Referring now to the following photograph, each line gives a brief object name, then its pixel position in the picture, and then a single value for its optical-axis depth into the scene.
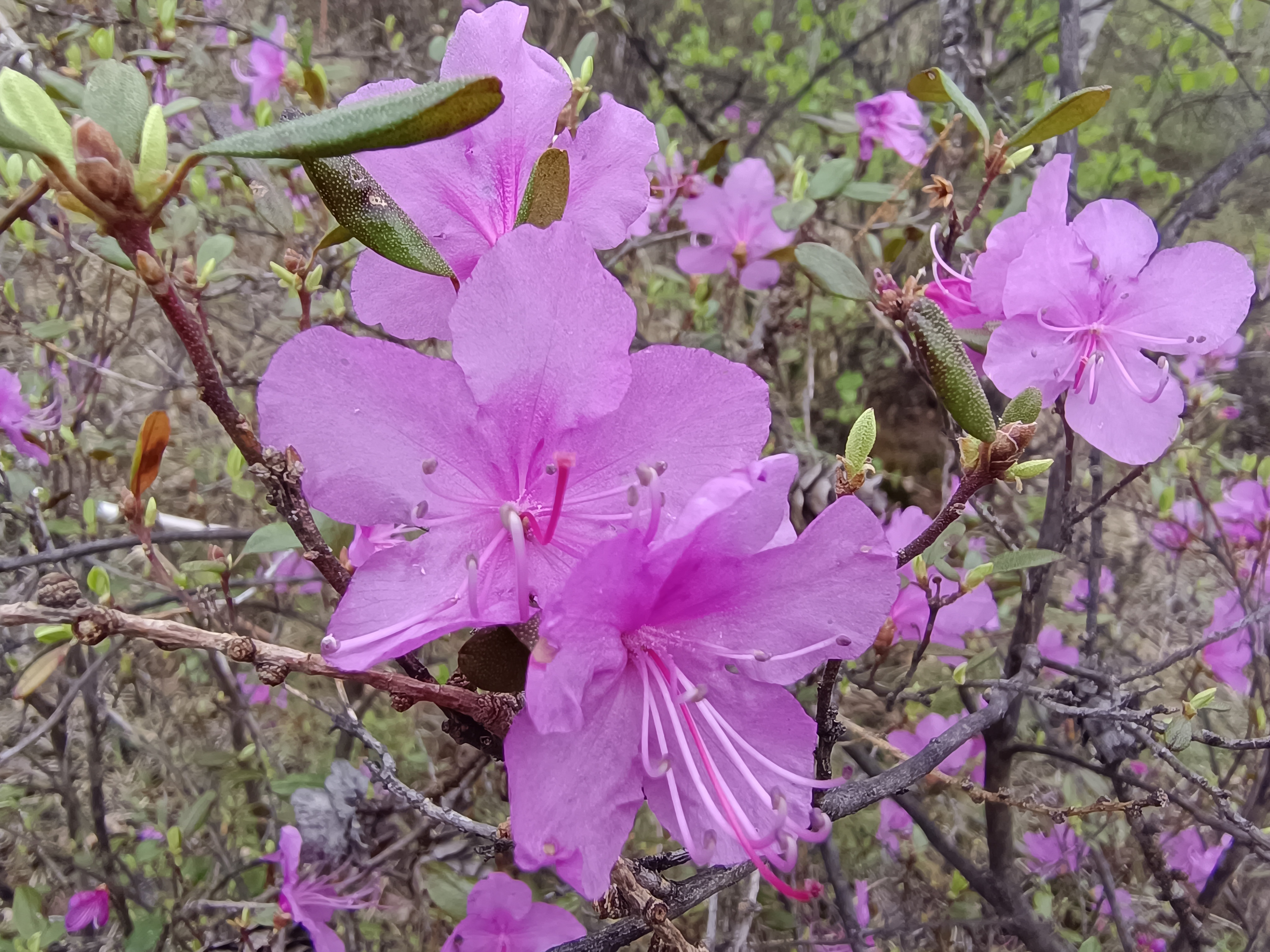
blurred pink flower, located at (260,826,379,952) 0.15
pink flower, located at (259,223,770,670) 0.07
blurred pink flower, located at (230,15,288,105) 0.29
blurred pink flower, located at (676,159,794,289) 0.25
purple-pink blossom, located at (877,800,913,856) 0.25
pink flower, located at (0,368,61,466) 0.23
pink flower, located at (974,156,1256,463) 0.11
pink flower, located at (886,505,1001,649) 0.16
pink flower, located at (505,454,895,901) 0.07
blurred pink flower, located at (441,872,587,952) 0.14
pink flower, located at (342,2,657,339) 0.08
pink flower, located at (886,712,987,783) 0.22
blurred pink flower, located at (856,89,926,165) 0.26
